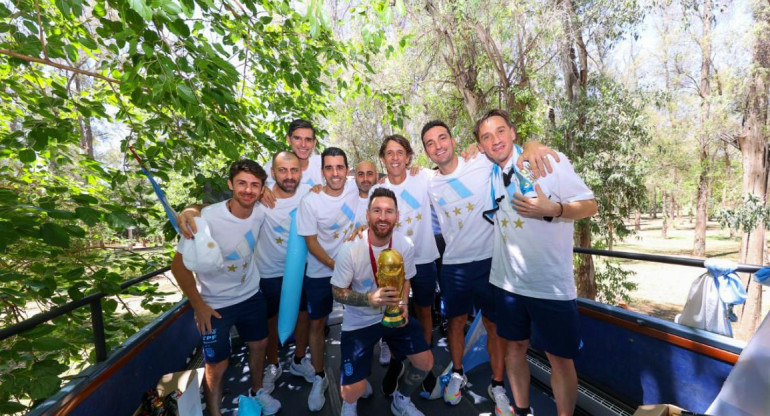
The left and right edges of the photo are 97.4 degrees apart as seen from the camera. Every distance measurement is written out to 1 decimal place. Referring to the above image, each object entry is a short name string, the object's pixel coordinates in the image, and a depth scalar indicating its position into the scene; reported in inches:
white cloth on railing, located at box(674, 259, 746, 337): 85.7
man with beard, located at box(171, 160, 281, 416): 102.7
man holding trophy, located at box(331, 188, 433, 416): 102.0
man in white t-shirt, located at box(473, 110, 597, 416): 86.6
